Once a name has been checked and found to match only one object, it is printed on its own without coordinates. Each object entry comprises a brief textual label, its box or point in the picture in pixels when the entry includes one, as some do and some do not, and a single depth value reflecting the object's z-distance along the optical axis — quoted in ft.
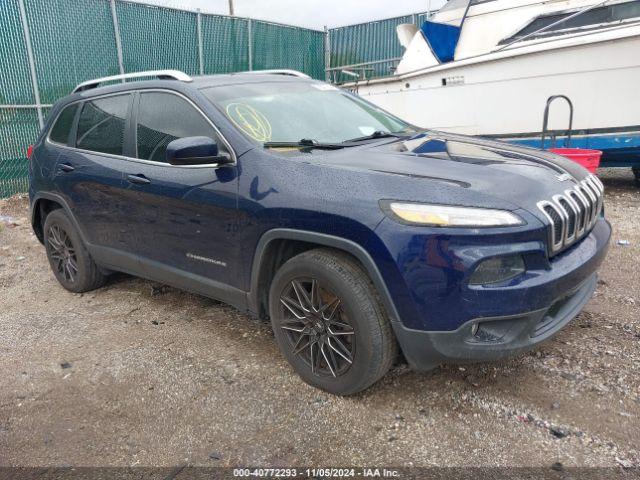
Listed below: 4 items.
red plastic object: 18.79
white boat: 22.58
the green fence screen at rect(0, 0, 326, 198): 27.48
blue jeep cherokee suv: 7.48
